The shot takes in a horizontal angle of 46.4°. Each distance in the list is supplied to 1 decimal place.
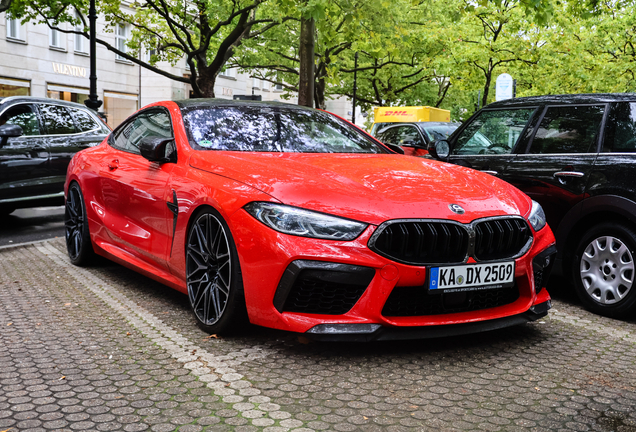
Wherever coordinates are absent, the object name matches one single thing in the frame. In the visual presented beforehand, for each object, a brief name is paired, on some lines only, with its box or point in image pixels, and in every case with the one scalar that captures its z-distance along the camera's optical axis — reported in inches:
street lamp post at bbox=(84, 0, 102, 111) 757.9
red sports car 153.6
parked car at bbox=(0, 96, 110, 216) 367.2
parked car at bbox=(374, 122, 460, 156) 566.9
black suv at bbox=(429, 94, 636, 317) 208.7
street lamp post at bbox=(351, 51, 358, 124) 1330.0
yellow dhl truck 938.1
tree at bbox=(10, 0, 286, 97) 893.8
